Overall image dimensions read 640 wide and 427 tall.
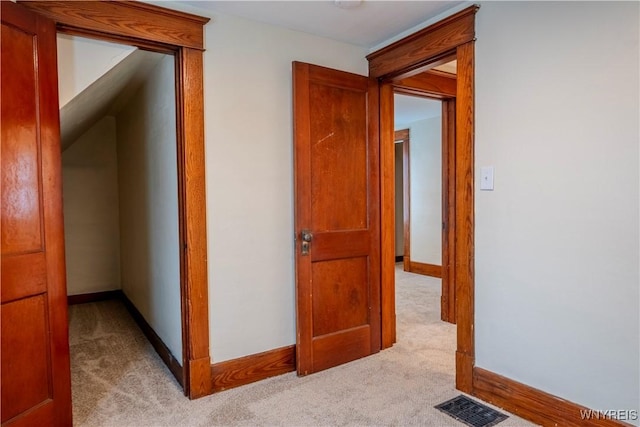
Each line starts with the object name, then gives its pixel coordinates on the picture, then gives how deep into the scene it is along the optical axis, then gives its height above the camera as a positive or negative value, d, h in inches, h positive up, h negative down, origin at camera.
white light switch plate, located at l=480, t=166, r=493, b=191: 84.8 +3.8
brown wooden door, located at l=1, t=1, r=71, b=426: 66.2 -5.2
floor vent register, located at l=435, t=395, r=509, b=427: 78.5 -44.8
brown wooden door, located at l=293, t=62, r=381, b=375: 100.6 -4.8
